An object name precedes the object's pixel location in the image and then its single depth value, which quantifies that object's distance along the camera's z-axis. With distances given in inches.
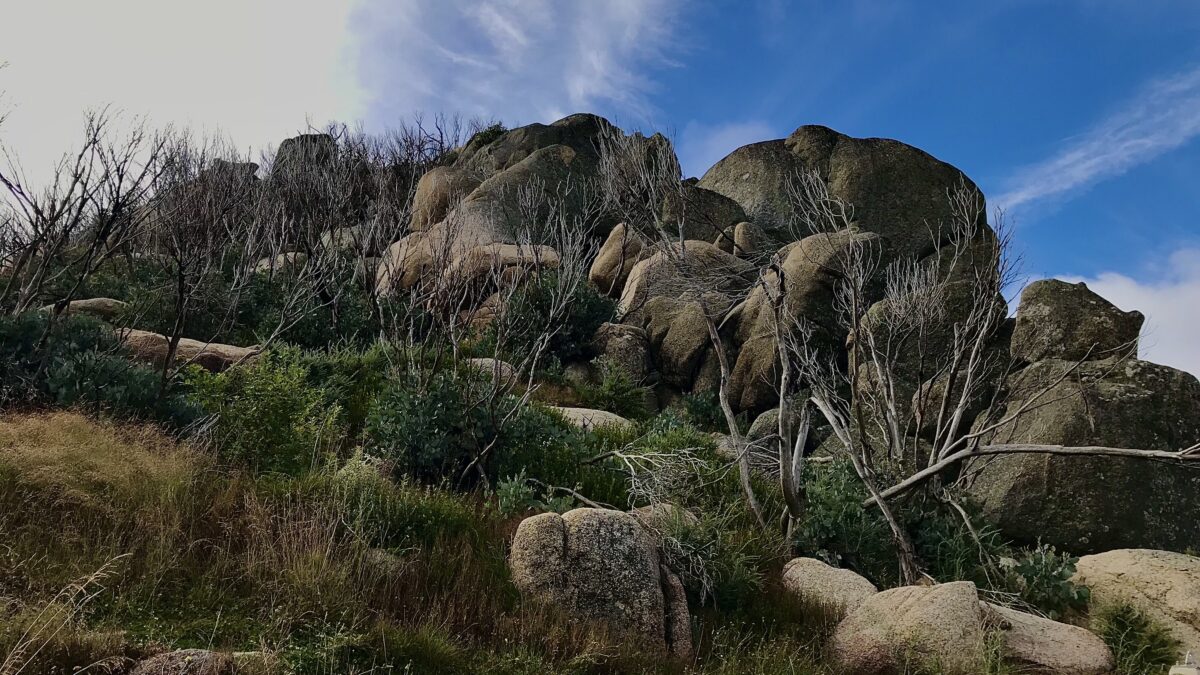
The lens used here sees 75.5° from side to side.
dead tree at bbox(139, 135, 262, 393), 532.8
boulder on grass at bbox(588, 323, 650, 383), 696.4
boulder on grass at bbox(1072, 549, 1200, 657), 319.0
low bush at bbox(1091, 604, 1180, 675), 302.4
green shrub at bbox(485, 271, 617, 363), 692.7
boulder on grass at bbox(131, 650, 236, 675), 185.9
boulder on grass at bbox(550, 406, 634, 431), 512.0
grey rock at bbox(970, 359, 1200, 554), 415.8
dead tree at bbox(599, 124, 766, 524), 715.4
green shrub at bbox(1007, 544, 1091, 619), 345.1
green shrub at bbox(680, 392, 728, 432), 638.5
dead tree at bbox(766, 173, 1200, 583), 375.9
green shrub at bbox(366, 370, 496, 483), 382.6
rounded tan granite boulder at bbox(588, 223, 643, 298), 882.1
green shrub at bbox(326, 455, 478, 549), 285.4
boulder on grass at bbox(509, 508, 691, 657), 265.3
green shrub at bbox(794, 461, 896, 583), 373.7
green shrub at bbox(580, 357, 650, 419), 636.1
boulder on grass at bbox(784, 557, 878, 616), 314.7
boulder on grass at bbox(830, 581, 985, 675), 262.2
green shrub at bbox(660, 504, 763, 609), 305.4
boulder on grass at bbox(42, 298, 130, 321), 621.6
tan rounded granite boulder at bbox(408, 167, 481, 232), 1115.3
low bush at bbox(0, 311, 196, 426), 366.0
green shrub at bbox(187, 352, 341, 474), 343.3
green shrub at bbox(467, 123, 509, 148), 1427.2
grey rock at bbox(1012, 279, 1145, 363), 494.3
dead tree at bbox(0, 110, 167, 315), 431.5
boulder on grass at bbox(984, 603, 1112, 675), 270.2
